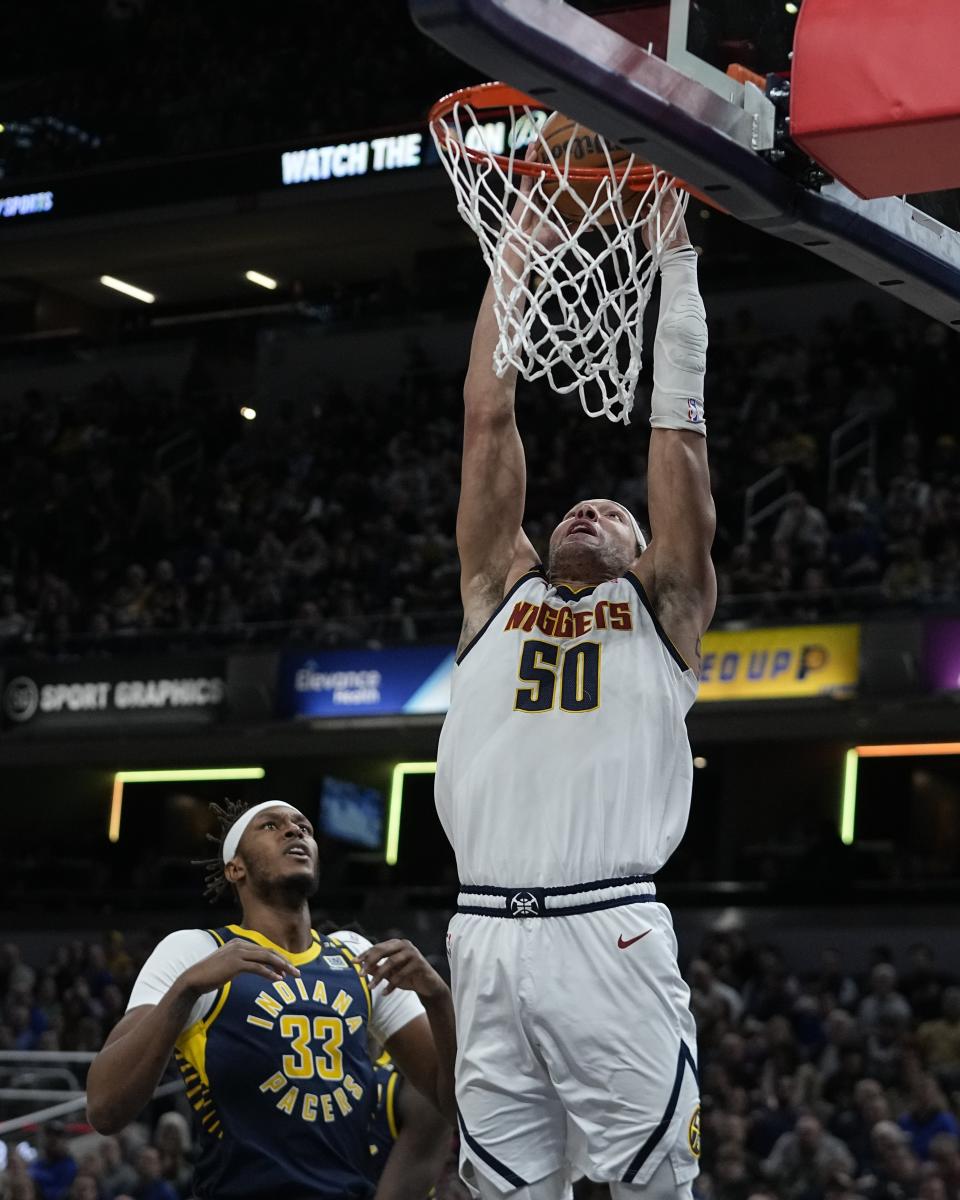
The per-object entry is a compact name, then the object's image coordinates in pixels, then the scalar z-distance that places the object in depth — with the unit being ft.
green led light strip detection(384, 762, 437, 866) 76.69
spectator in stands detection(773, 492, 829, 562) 57.16
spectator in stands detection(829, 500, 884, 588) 55.72
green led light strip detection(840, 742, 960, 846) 65.57
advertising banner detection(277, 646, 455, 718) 60.80
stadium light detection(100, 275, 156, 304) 91.66
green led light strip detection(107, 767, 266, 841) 79.15
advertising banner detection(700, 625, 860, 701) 54.65
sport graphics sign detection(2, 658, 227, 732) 65.92
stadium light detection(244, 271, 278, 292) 89.30
